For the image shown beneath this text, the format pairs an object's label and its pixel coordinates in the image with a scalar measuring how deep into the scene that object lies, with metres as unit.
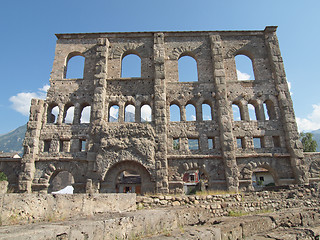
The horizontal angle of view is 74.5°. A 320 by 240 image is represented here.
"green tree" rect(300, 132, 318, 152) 29.45
